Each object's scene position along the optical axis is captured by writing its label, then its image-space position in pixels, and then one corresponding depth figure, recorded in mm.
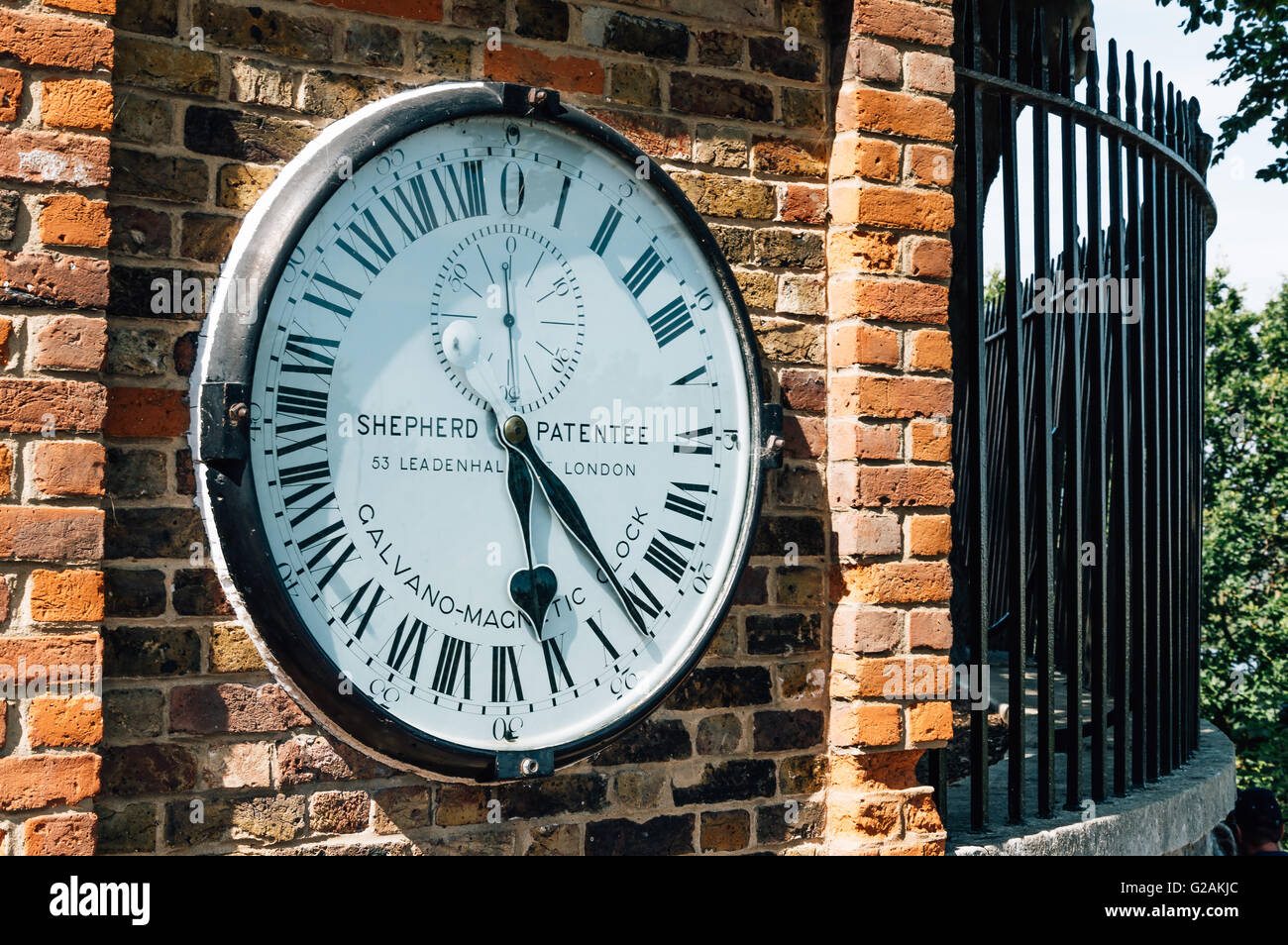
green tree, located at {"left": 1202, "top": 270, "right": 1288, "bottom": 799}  12125
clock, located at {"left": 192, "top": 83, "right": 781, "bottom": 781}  2084
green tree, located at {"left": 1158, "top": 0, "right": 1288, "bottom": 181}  7402
